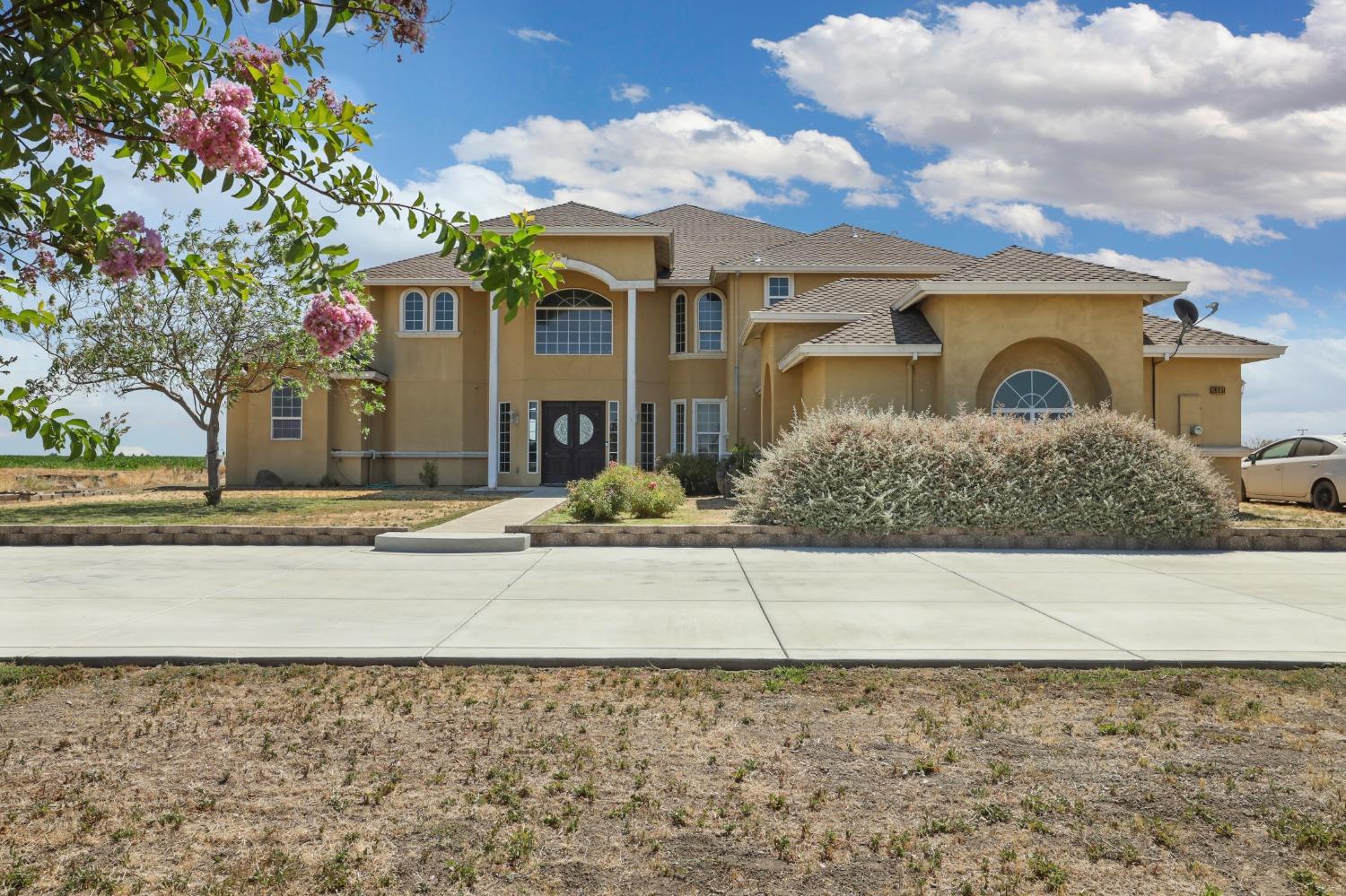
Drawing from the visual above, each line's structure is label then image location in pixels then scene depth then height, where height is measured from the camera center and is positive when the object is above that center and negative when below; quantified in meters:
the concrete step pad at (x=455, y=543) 13.47 -1.12
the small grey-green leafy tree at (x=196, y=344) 20.23 +2.66
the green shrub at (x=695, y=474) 23.53 -0.25
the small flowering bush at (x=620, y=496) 16.23 -0.57
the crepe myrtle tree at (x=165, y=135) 3.98 +1.55
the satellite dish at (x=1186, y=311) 20.97 +3.34
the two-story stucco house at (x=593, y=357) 25.42 +3.02
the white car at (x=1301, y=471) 19.41 -0.21
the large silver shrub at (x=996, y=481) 14.42 -0.28
